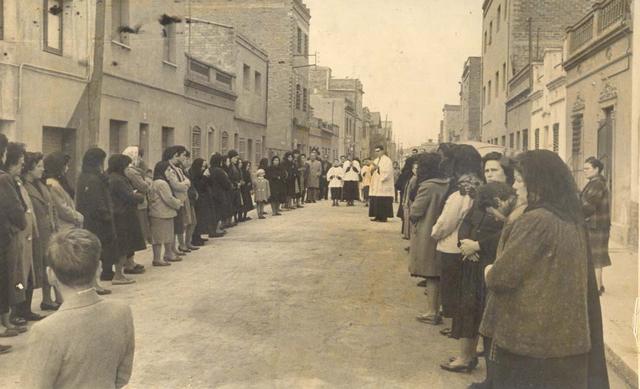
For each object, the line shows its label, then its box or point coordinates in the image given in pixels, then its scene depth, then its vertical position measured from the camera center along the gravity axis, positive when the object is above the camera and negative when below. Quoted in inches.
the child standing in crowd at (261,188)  716.0 -4.6
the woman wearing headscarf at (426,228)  266.8 -15.9
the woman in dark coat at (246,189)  676.1 -5.6
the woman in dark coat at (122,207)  358.3 -13.2
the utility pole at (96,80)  482.0 +70.4
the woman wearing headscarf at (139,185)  383.2 -2.1
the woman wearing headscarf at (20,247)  243.8 -23.8
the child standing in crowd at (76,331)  98.9 -21.2
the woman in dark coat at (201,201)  509.0 -13.6
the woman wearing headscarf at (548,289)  141.1 -20.3
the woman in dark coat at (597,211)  305.3 -9.2
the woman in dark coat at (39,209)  269.0 -11.3
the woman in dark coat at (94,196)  328.5 -7.3
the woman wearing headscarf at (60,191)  289.6 -4.6
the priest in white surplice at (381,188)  681.6 -2.5
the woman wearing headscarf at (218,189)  549.6 -5.0
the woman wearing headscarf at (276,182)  775.1 +1.8
